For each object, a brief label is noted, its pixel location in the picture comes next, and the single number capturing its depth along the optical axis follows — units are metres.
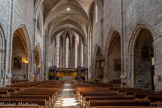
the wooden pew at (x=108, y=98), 4.28
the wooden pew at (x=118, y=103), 3.53
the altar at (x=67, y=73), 33.56
